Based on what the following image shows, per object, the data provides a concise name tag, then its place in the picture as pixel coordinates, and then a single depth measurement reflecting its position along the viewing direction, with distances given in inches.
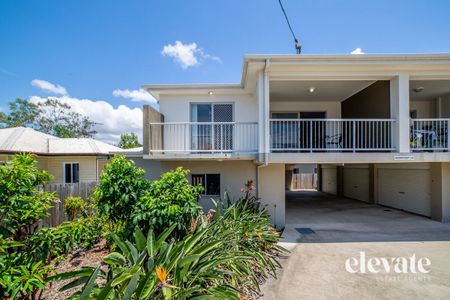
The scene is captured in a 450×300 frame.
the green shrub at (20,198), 104.9
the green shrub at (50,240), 112.8
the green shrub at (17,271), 85.2
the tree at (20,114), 970.7
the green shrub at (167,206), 177.0
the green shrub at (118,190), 187.2
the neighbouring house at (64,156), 510.6
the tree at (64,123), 1048.2
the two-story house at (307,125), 260.1
